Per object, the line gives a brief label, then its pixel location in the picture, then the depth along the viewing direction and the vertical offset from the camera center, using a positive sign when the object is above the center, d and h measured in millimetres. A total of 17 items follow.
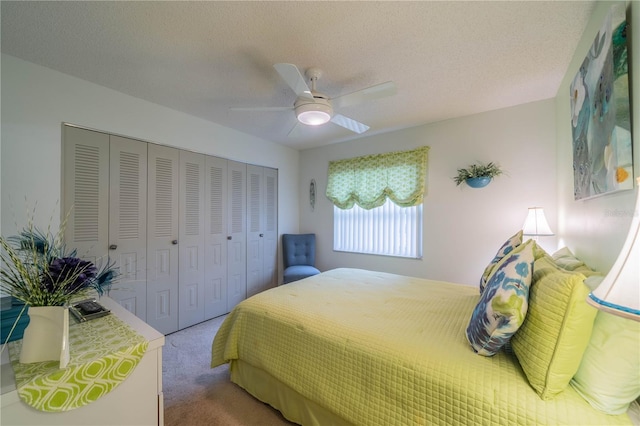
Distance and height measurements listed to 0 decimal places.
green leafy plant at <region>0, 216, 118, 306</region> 874 -243
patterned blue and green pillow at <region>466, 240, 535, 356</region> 988 -396
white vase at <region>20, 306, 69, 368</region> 857 -436
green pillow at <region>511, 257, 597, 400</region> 849 -439
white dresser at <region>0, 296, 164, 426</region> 750 -691
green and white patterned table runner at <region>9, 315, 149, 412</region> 791 -549
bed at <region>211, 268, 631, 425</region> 932 -710
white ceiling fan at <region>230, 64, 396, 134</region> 1567 +862
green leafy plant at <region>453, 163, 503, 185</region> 2666 +490
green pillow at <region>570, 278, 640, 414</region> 751 -505
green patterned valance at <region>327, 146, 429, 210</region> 3154 +511
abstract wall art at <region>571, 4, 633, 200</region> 1001 +490
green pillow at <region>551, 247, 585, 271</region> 1485 -307
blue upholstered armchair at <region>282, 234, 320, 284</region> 3854 -596
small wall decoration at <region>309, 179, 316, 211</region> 4199 +365
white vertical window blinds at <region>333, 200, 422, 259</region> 3250 -227
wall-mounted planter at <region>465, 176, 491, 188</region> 2676 +371
